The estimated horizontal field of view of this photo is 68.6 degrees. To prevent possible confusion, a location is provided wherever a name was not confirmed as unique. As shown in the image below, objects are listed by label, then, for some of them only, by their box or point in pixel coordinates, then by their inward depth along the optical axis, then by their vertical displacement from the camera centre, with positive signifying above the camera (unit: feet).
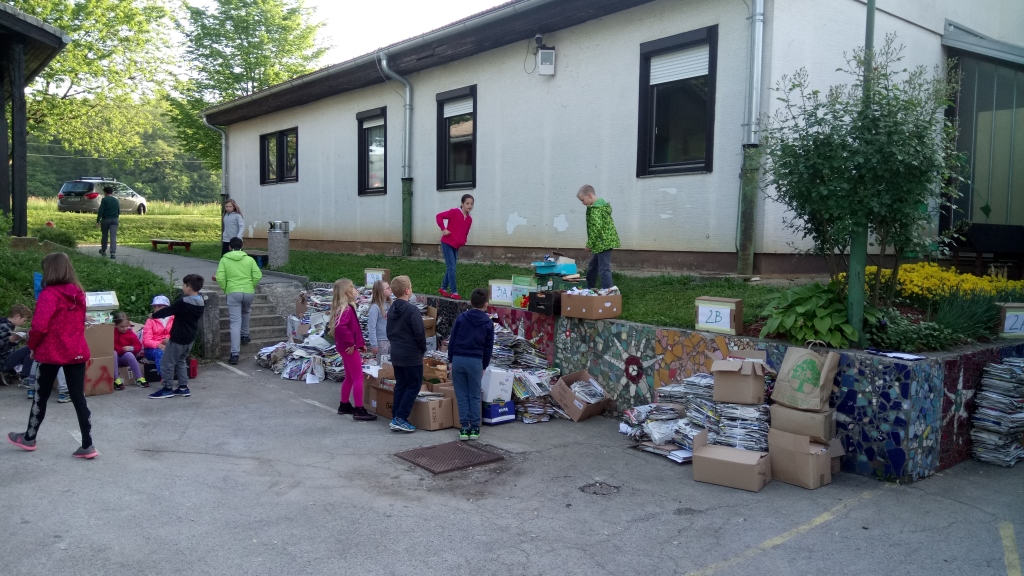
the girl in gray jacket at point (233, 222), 45.88 +1.12
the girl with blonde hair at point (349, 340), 26.08 -3.40
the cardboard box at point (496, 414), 25.67 -5.80
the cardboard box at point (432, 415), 24.68 -5.69
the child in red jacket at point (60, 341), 19.70 -2.75
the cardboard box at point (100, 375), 27.96 -5.18
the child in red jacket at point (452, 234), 36.52 +0.49
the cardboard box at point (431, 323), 33.96 -3.61
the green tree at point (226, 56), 88.63 +22.20
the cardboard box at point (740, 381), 20.12 -3.56
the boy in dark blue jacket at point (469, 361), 23.73 -3.72
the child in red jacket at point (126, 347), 29.78 -4.40
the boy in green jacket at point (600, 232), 30.32 +0.60
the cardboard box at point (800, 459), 18.95 -5.33
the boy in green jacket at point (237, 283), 35.75 -2.06
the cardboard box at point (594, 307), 26.96 -2.17
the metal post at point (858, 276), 21.44 -0.69
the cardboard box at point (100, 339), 28.27 -3.86
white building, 33.58 +7.40
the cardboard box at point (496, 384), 25.41 -4.74
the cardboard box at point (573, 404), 25.99 -5.49
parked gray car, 105.81 +5.88
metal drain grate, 20.57 -6.09
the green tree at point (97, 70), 89.40 +20.96
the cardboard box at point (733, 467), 18.86 -5.56
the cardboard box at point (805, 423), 19.27 -4.47
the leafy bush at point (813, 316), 21.27 -1.91
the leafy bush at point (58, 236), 61.41 +0.02
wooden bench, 68.95 -0.40
